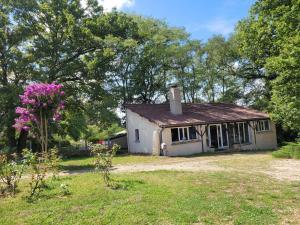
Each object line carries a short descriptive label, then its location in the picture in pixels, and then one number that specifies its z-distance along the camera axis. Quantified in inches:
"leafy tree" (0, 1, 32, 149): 635.0
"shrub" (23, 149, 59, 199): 263.2
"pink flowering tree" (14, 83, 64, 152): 427.8
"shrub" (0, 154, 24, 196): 272.7
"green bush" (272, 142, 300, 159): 533.5
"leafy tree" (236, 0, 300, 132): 546.2
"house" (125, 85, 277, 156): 701.4
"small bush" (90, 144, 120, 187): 303.6
